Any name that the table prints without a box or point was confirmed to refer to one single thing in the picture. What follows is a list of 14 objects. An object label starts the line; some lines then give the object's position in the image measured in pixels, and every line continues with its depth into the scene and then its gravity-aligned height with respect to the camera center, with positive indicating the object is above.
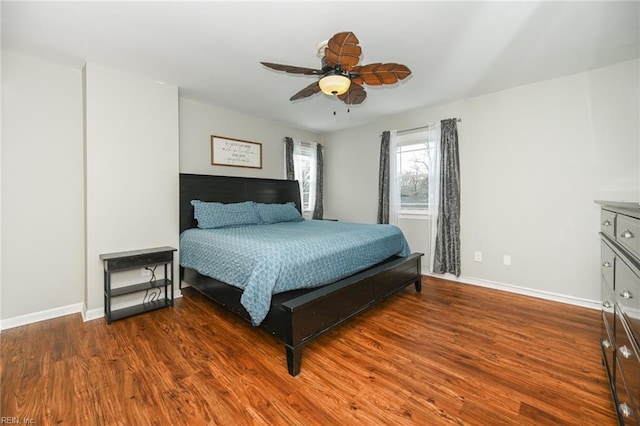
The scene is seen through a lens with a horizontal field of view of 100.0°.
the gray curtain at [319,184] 5.19 +0.53
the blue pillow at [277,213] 3.82 -0.02
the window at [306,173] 5.04 +0.75
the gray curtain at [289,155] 4.75 +1.01
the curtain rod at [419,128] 3.64 +1.26
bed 1.83 -0.68
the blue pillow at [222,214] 3.24 -0.03
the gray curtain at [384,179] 4.33 +0.54
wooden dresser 1.08 -0.45
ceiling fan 1.73 +1.03
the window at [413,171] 4.05 +0.64
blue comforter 1.93 -0.37
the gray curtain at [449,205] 3.65 +0.09
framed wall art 3.89 +0.91
